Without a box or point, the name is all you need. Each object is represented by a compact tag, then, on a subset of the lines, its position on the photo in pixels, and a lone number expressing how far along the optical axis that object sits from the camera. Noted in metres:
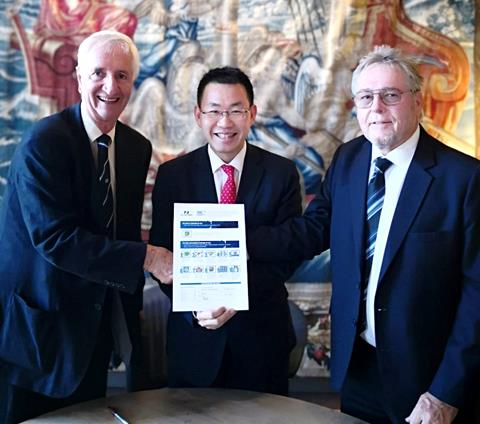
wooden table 1.80
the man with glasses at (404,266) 1.82
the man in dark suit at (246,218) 2.24
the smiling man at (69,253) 2.03
